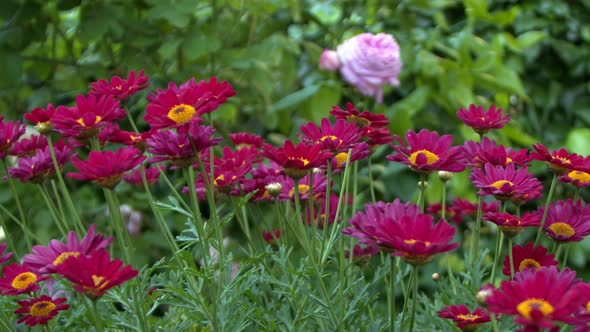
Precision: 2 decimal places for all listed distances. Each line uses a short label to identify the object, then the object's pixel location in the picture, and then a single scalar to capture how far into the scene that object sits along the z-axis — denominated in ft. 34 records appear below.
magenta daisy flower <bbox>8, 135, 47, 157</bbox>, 4.08
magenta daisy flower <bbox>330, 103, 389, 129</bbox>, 4.02
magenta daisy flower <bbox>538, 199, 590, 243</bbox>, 3.83
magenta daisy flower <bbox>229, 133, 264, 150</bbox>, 4.40
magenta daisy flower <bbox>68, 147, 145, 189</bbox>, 3.52
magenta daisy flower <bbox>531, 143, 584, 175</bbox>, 3.89
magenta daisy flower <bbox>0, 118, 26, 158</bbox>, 3.94
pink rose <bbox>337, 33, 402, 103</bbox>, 6.20
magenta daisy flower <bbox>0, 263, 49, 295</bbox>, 3.72
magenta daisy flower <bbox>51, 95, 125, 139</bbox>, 3.72
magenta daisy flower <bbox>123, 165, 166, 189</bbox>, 4.42
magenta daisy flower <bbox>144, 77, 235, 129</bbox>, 3.61
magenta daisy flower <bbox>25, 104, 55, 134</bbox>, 3.89
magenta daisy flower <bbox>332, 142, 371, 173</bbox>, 3.91
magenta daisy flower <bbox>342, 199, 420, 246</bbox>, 3.44
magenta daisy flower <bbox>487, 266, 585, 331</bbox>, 3.16
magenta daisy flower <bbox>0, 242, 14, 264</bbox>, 3.87
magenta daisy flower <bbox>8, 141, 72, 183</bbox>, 4.02
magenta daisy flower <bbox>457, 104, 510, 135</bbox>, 4.12
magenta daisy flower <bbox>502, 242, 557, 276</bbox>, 3.83
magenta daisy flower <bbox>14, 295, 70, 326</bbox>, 3.69
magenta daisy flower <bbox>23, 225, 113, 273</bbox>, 3.54
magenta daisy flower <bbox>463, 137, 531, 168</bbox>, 3.96
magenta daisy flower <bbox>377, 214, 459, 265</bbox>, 3.36
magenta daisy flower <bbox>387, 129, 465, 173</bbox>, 3.77
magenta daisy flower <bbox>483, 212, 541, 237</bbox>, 3.77
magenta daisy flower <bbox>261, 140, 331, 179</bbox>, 3.74
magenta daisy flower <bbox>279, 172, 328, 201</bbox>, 4.15
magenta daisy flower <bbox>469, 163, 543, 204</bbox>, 3.76
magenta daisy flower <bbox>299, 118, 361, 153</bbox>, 3.81
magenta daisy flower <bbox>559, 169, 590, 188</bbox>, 3.90
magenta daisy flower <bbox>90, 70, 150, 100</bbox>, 3.88
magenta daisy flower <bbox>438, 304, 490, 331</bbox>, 3.62
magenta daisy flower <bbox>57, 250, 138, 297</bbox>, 3.34
